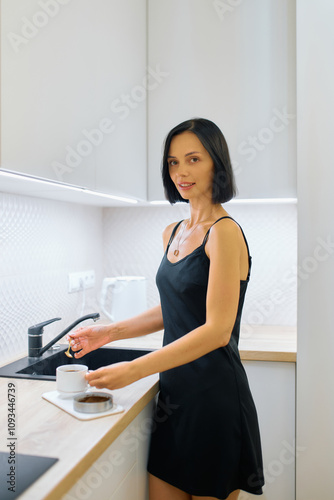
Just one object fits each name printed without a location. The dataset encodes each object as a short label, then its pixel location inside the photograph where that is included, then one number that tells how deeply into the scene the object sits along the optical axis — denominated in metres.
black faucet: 1.59
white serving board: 1.08
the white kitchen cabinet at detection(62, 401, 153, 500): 0.95
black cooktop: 0.76
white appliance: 2.13
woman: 1.18
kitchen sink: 1.45
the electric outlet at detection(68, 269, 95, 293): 2.10
